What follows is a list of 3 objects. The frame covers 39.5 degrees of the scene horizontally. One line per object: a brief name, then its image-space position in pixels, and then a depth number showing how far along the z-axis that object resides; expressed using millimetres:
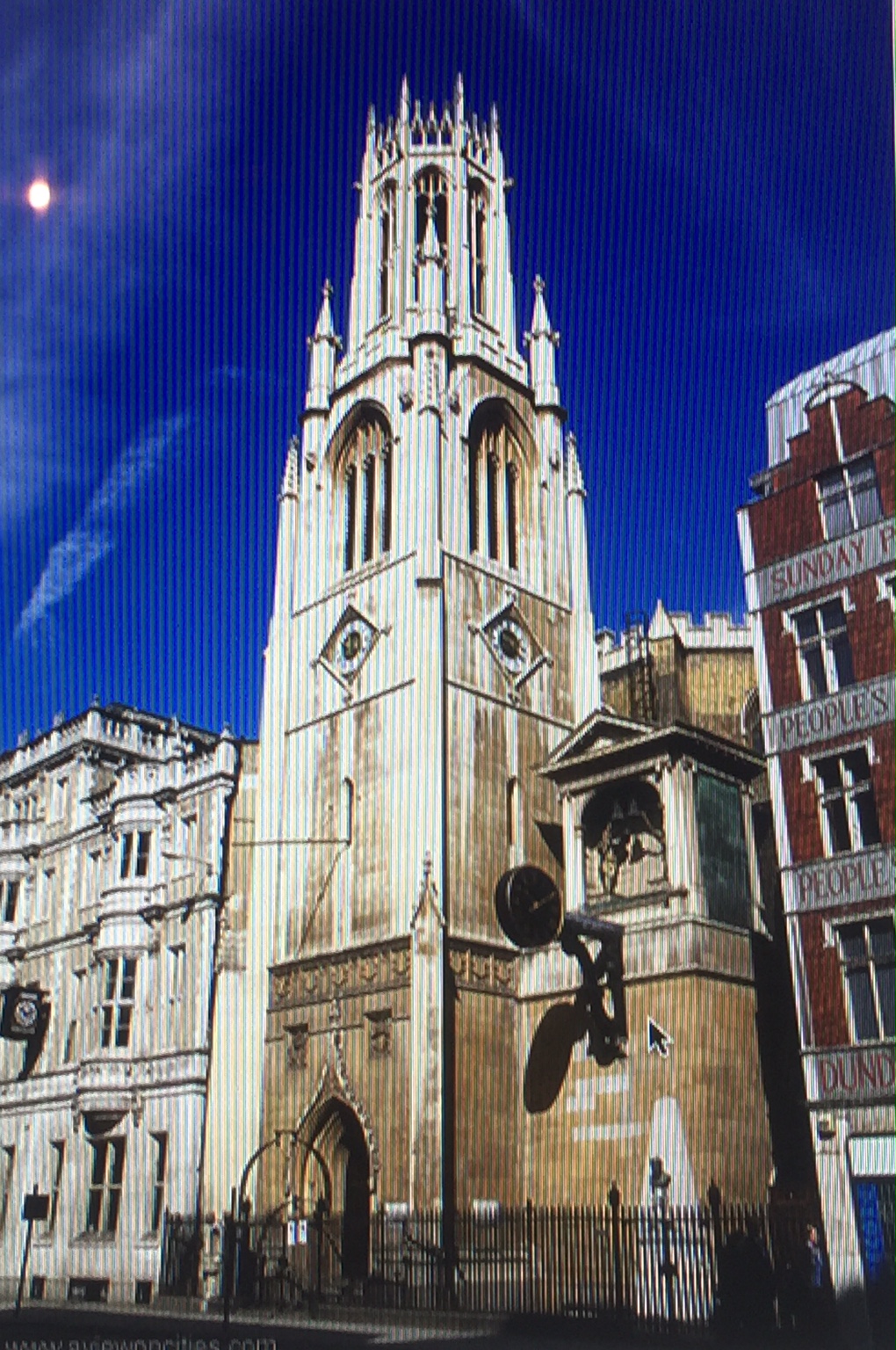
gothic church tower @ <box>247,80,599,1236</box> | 36500
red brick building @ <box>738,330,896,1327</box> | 25406
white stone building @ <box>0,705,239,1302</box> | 40562
